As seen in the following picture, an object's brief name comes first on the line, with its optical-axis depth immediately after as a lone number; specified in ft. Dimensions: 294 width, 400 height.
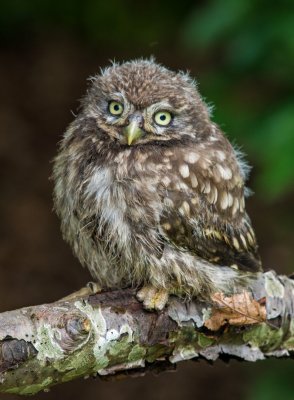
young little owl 23.89
